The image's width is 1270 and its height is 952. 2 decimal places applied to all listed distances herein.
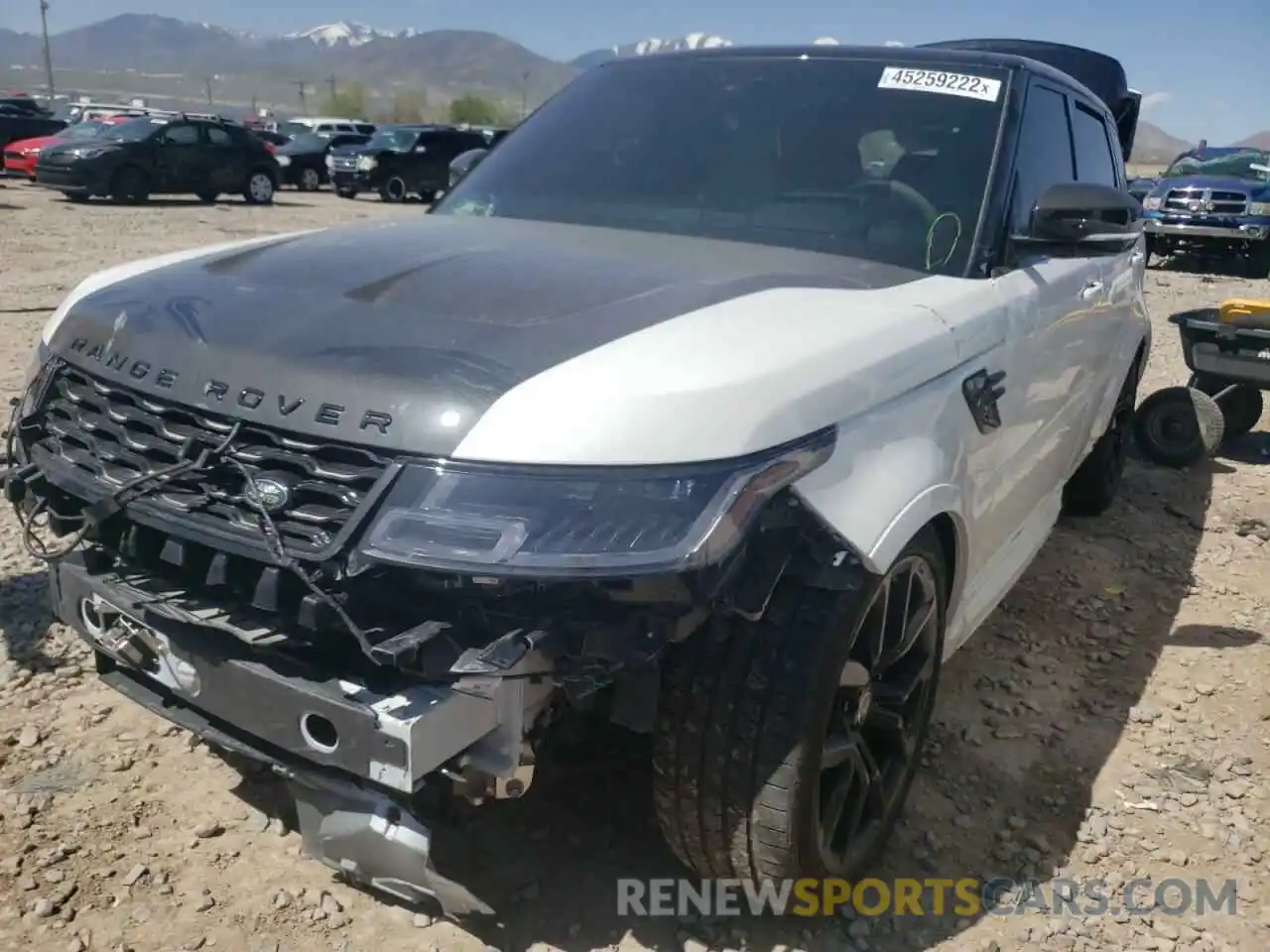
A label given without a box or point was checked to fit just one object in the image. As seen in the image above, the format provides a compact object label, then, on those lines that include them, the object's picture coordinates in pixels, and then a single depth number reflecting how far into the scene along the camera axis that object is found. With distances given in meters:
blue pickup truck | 15.42
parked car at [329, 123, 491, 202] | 24.03
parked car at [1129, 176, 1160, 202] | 17.27
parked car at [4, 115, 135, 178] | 22.25
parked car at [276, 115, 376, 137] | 32.03
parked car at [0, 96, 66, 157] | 23.81
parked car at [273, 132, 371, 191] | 26.75
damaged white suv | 1.85
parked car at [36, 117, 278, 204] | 18.59
